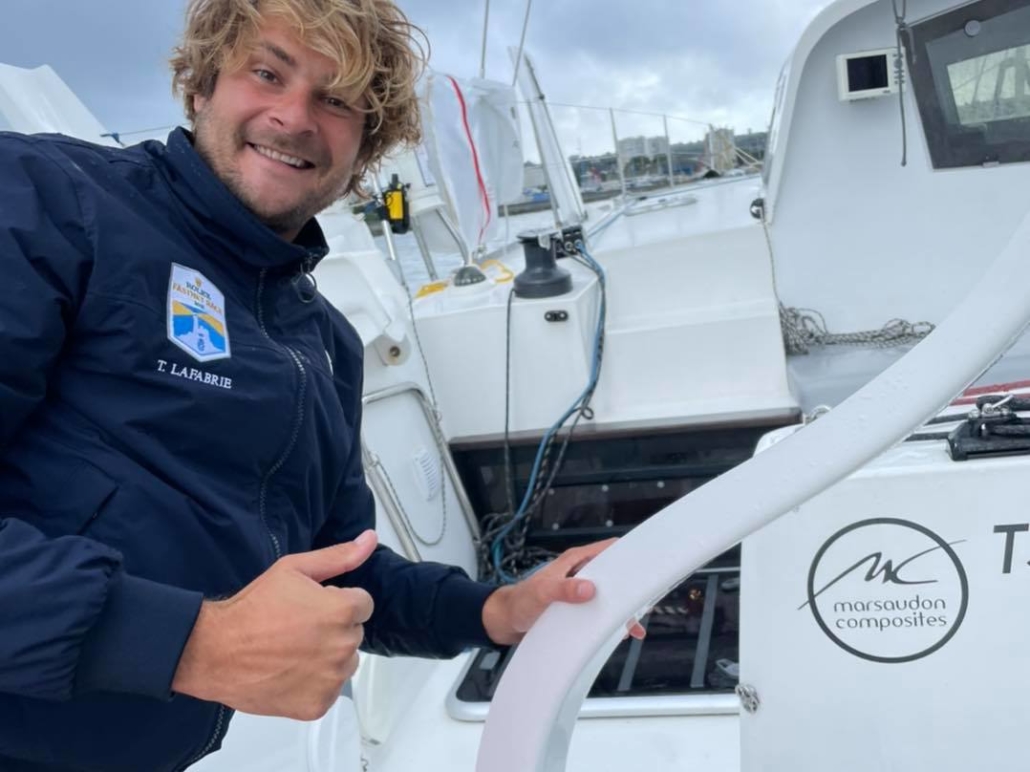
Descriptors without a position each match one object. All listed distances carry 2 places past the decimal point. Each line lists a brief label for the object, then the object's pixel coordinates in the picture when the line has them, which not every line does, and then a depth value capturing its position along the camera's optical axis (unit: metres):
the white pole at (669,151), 6.43
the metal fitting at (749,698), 1.14
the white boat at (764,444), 0.74
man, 0.70
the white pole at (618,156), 5.67
